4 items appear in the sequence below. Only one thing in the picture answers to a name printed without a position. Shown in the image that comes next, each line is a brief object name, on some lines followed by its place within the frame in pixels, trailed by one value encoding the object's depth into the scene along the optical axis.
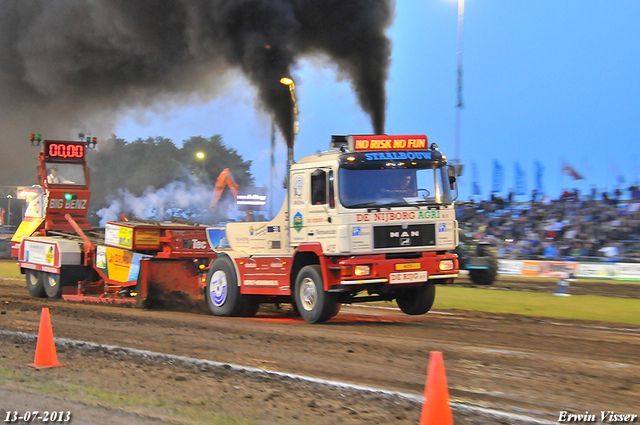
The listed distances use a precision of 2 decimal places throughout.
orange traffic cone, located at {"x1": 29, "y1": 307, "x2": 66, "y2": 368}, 13.89
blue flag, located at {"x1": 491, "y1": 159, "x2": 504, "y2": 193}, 76.19
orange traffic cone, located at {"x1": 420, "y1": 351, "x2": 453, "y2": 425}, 8.15
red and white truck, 19.00
